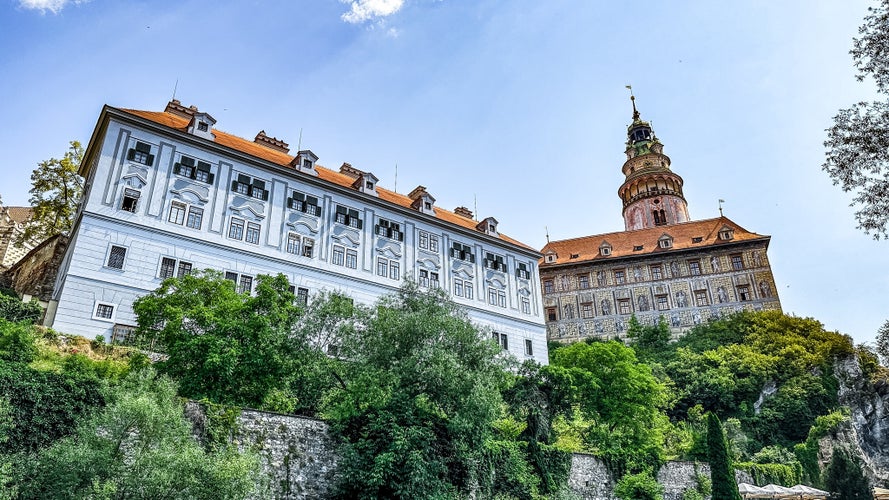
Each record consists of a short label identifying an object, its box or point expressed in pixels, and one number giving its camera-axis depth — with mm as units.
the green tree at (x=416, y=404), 16516
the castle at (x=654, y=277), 56688
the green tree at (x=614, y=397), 27234
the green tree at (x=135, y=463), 10914
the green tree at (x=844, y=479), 26656
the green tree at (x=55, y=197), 35938
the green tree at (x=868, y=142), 11250
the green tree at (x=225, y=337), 17719
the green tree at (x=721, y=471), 25000
